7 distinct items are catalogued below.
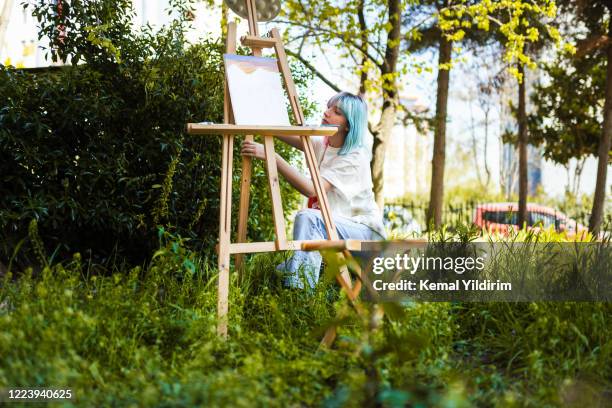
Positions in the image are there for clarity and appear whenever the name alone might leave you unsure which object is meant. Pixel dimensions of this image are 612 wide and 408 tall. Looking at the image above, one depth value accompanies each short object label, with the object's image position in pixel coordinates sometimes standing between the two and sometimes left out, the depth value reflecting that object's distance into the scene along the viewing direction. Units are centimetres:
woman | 396
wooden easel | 328
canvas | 360
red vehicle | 1246
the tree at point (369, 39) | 793
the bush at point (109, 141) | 439
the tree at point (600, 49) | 857
